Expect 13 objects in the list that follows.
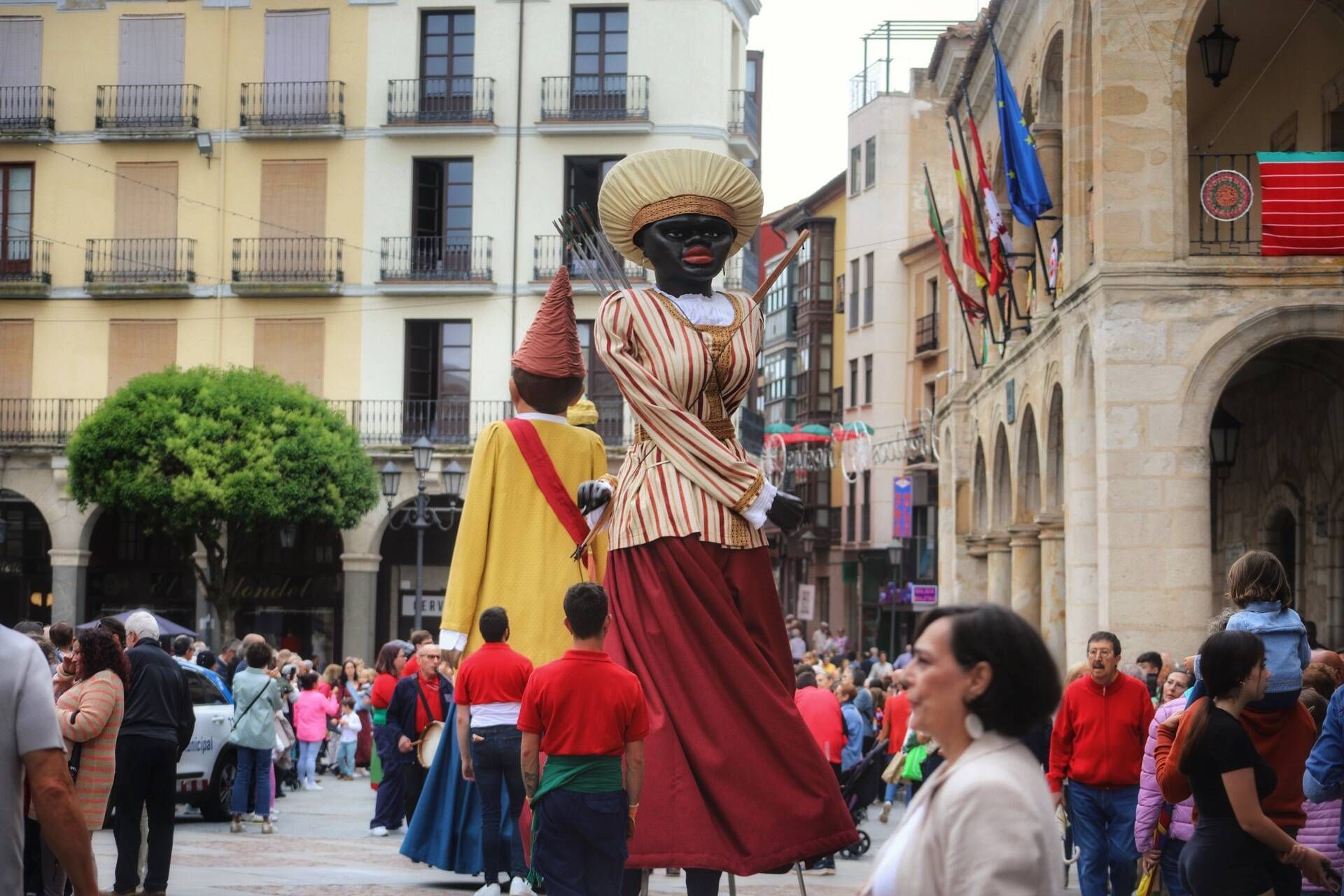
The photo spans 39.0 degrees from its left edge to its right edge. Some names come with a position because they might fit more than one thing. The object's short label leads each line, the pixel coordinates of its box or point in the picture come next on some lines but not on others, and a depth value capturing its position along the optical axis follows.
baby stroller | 14.95
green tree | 35.62
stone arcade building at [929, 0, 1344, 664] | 18.06
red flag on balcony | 17.75
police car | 15.78
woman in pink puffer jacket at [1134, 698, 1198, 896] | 8.51
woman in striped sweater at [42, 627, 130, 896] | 8.05
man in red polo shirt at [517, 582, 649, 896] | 6.58
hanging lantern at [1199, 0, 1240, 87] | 19.25
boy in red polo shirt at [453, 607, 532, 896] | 8.59
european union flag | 20.20
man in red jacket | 10.10
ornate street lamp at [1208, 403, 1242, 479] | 22.19
